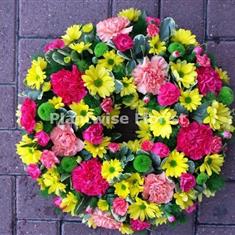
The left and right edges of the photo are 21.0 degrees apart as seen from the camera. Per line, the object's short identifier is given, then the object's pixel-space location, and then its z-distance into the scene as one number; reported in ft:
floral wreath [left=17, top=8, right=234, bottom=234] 3.75
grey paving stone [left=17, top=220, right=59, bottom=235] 4.37
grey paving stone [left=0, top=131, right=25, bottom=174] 4.33
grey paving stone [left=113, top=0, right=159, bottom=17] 4.20
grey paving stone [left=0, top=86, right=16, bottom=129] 4.32
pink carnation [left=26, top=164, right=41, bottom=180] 3.90
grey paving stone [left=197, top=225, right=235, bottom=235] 4.30
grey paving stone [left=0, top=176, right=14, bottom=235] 4.36
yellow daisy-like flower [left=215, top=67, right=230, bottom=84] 3.93
